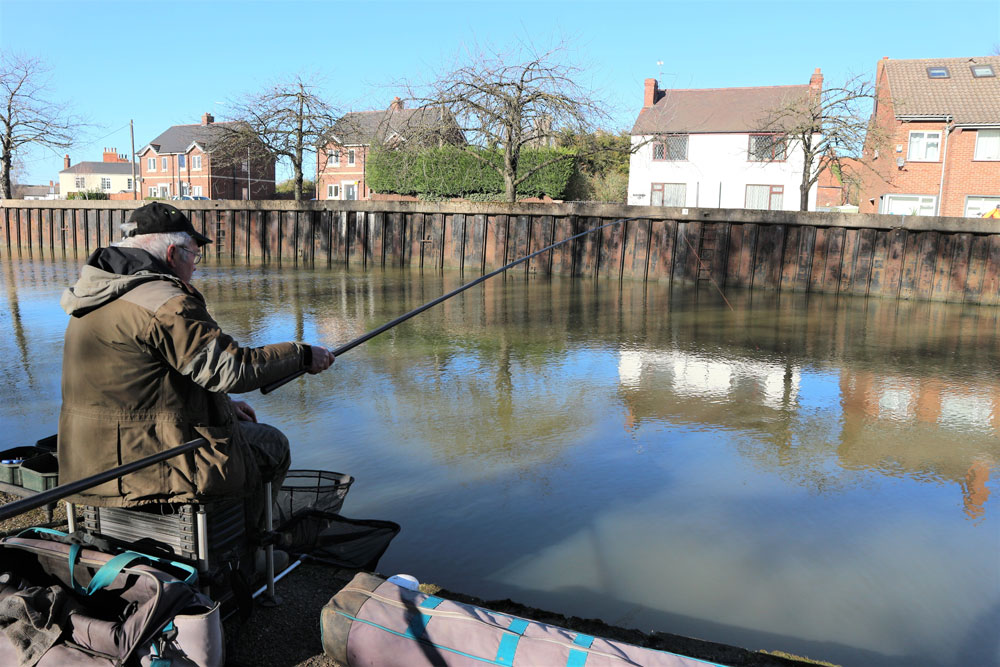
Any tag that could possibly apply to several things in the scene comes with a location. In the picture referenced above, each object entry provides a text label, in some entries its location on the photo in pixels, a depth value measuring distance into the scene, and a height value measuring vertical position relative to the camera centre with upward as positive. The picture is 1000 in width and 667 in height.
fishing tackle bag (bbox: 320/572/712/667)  2.38 -1.32
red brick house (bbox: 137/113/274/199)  63.56 +3.54
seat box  2.66 -1.11
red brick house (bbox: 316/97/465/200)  20.78 +2.86
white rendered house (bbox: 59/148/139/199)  85.12 +4.08
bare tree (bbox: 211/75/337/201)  29.53 +3.30
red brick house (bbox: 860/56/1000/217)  28.91 +3.78
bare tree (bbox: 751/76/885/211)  26.38 +3.62
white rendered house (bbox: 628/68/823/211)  37.42 +3.52
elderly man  2.52 -0.55
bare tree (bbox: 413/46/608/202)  20.12 +3.02
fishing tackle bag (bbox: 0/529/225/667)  2.23 -1.21
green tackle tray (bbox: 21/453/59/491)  3.50 -1.20
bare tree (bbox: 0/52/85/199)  30.97 +2.98
